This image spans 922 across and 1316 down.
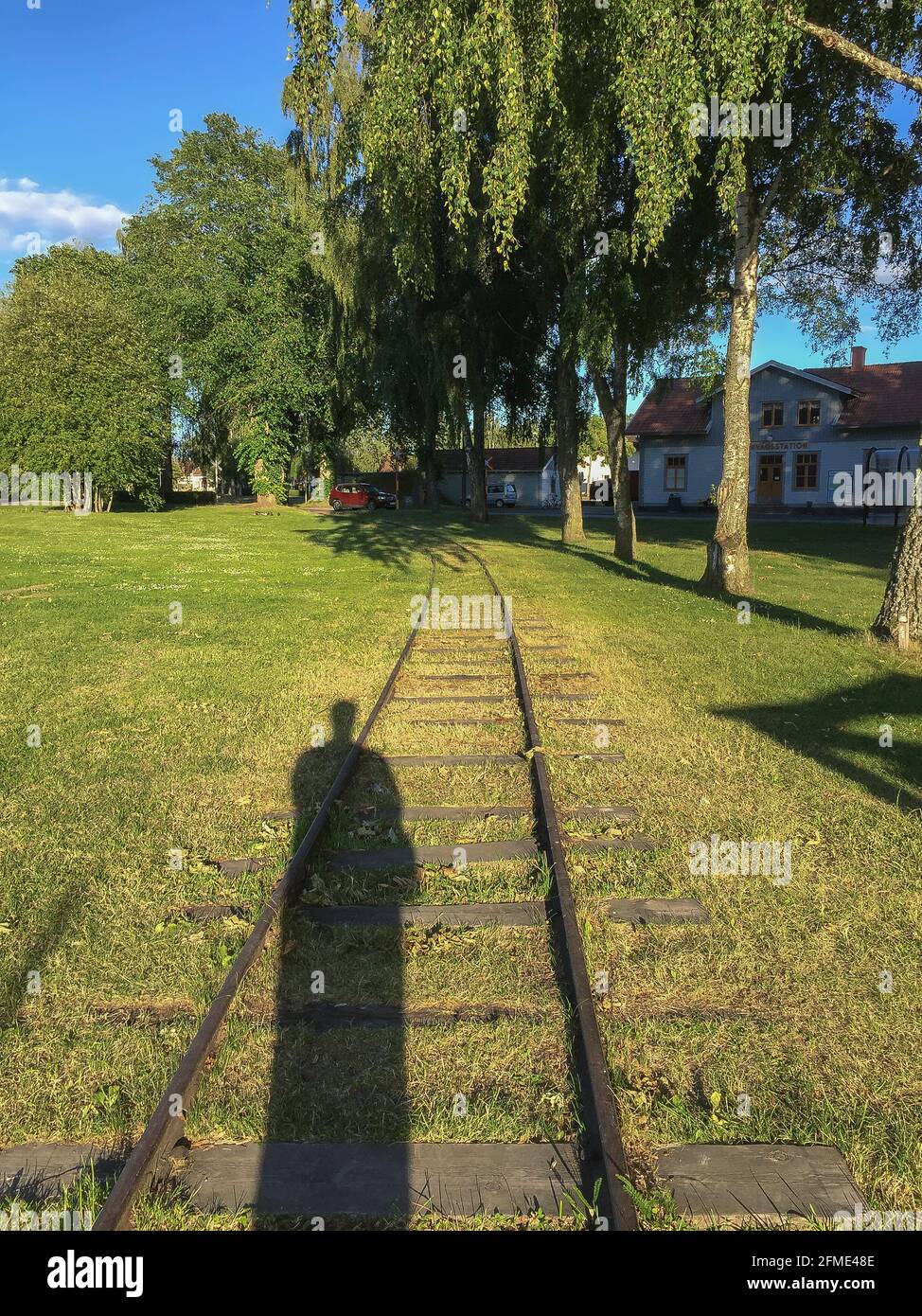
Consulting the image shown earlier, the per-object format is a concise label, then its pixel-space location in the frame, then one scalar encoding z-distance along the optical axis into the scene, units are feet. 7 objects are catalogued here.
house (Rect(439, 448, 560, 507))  242.99
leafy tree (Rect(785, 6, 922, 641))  31.81
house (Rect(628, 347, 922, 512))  144.87
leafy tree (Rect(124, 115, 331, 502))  138.31
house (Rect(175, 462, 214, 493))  324.39
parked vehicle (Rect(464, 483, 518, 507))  220.23
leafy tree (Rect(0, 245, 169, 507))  128.98
